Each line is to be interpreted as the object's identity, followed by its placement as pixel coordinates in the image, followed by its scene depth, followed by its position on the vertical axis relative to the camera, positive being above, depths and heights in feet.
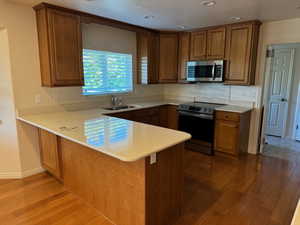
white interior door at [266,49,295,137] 15.70 -0.88
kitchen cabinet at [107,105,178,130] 12.42 -2.41
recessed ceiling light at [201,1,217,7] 8.44 +3.16
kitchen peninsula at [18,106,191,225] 5.65 -2.83
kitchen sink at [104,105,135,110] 12.54 -1.77
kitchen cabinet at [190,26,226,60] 12.58 +2.26
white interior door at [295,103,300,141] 15.47 -3.53
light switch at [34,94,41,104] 9.93 -0.99
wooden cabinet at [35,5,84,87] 9.05 +1.49
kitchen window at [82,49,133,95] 12.19 +0.41
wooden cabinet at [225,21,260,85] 11.53 +1.60
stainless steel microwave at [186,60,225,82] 12.61 +0.55
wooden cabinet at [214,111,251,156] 11.64 -3.07
